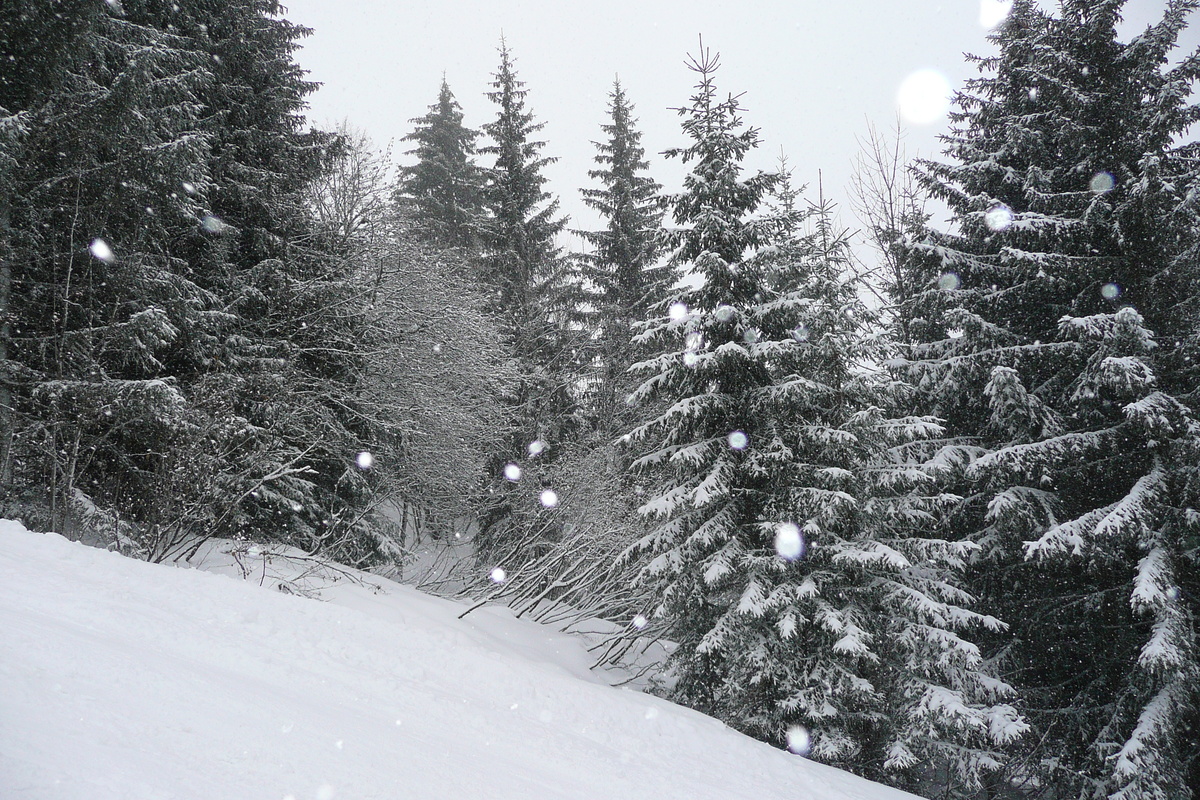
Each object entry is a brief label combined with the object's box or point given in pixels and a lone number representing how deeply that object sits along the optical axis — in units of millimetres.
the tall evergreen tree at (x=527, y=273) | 22031
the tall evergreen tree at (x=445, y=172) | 26948
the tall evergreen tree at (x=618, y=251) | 20594
